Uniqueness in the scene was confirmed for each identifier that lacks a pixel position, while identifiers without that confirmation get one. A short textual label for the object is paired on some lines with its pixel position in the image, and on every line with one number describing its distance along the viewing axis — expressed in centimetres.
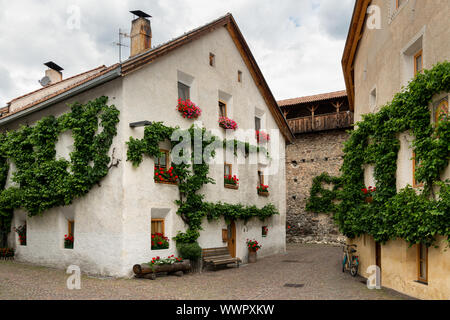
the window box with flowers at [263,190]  1866
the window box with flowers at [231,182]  1604
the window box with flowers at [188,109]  1391
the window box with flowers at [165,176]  1284
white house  1190
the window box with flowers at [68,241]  1319
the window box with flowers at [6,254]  1520
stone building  2531
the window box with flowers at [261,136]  1862
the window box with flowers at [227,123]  1598
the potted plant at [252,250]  1694
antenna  1479
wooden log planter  1148
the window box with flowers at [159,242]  1260
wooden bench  1390
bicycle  1285
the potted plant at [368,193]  1168
